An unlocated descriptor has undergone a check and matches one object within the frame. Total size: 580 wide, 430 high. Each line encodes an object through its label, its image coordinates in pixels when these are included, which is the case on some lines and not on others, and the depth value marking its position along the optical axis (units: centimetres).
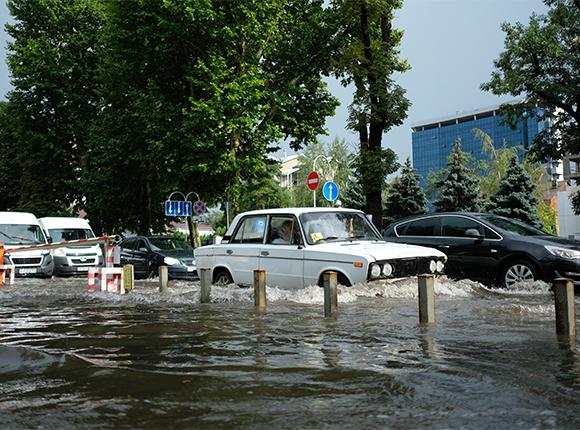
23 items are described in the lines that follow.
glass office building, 14100
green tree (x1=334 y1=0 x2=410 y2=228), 2014
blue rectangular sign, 2541
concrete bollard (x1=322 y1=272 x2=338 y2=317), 875
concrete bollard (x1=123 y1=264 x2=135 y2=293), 1405
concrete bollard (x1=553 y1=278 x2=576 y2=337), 657
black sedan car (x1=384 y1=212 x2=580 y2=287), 1121
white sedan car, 993
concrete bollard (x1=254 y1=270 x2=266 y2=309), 1000
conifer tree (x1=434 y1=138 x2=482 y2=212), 4400
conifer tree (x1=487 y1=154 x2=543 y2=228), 4084
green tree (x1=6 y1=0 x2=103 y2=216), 3459
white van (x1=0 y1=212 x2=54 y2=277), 2219
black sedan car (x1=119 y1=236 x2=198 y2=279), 1981
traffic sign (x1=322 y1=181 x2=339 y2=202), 2149
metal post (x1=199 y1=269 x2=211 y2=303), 1163
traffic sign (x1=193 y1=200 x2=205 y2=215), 2566
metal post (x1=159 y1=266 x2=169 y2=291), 1403
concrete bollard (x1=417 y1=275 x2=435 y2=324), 769
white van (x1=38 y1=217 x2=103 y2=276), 2456
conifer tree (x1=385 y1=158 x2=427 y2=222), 4534
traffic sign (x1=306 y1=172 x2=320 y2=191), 2044
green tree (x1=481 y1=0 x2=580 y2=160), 2356
